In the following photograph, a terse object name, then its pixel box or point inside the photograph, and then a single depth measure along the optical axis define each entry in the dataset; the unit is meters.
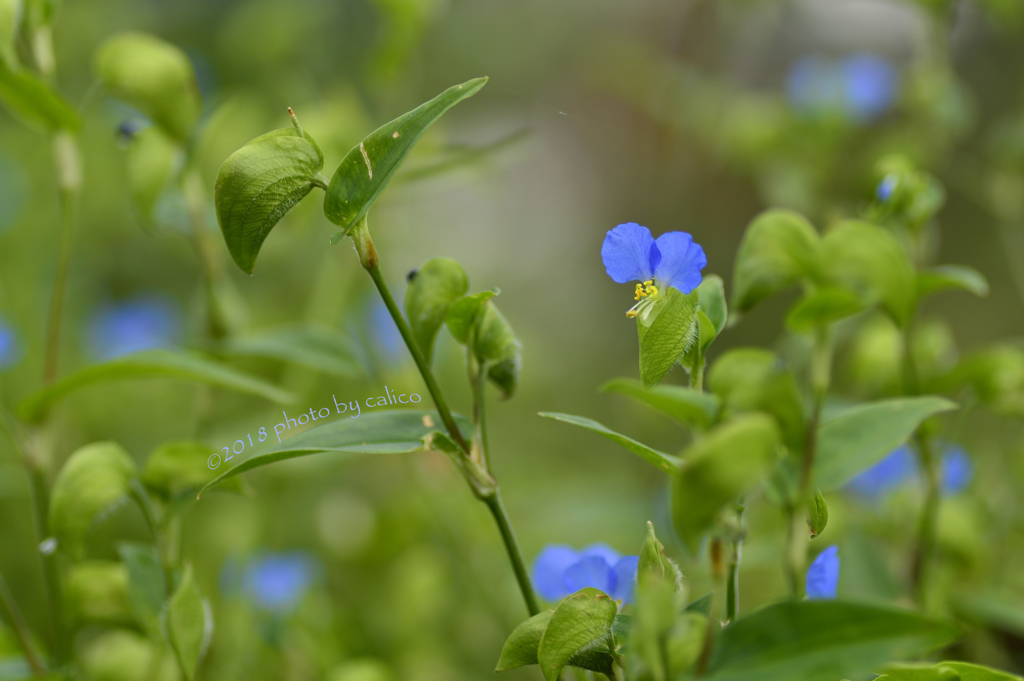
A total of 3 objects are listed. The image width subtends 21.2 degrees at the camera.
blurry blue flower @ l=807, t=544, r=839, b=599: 0.54
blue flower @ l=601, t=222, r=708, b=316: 0.52
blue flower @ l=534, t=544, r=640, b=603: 0.56
